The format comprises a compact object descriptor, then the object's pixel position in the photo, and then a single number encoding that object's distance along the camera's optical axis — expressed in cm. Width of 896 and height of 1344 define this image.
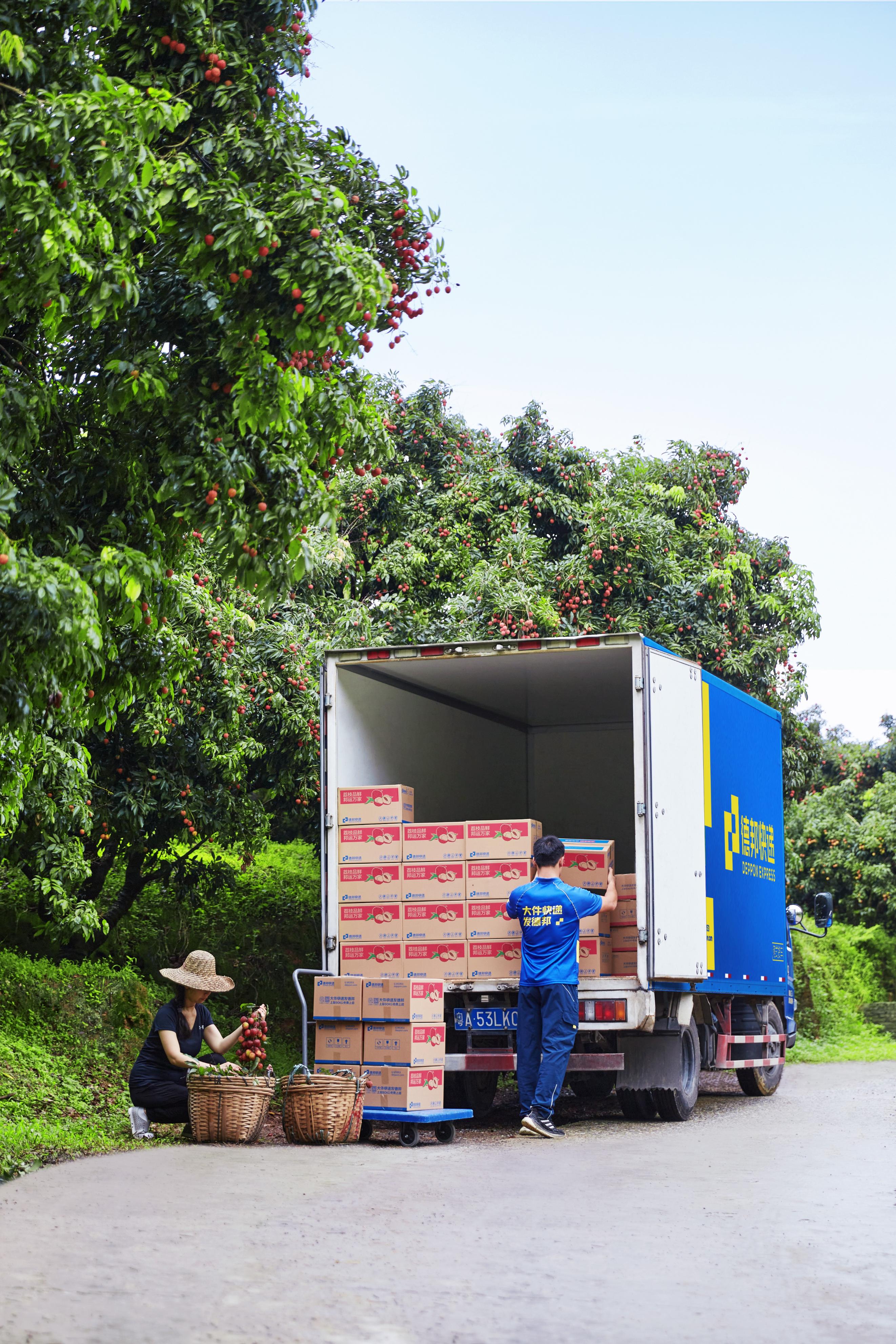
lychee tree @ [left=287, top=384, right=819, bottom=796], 1769
